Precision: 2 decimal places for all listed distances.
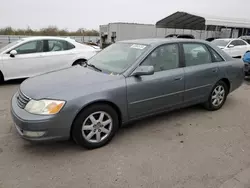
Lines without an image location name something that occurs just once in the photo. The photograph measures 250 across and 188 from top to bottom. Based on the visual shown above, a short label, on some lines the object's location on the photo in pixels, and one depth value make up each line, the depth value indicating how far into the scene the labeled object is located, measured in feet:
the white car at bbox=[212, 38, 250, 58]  36.73
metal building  73.37
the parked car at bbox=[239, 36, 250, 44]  44.83
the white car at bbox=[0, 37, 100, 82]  19.84
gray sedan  8.43
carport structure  58.34
